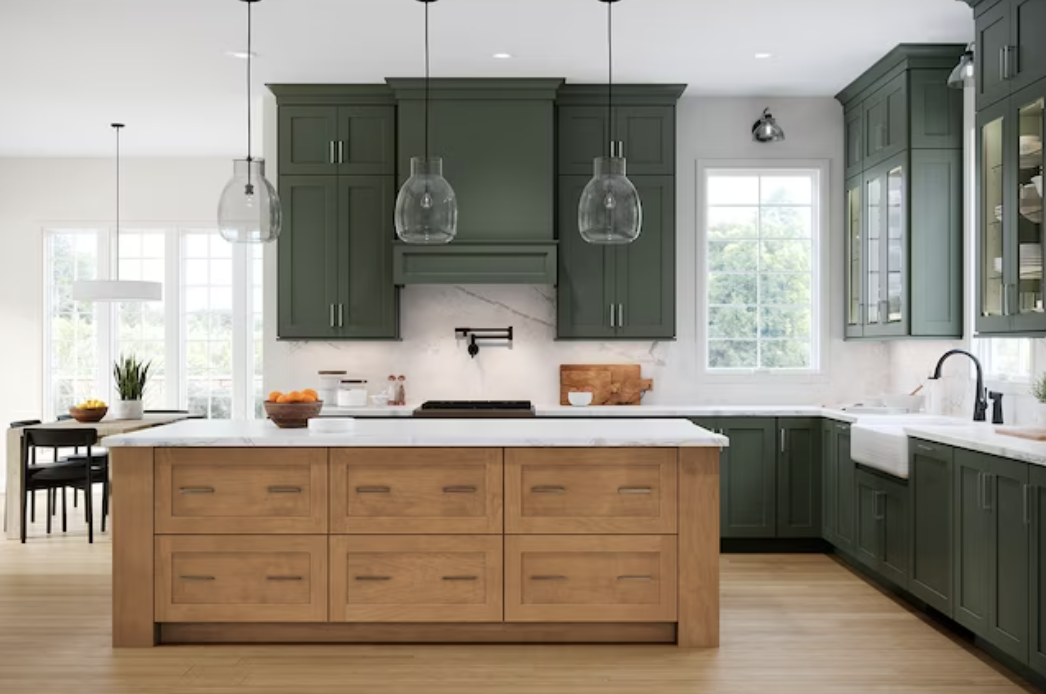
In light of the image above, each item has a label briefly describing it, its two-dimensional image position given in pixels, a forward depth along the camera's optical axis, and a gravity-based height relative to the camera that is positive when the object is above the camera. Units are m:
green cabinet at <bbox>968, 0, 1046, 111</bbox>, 3.91 +1.27
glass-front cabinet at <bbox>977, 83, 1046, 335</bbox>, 3.95 +0.59
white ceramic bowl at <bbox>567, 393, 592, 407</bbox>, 6.27 -0.29
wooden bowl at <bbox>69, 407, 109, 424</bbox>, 6.70 -0.44
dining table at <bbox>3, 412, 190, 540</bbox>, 6.43 -0.75
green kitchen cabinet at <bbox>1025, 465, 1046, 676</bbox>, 3.38 -0.74
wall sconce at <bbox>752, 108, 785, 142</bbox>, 6.38 +1.44
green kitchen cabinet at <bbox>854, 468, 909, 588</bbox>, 4.70 -0.86
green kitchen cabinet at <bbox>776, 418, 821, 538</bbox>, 5.98 -0.76
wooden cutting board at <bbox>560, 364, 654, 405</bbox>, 6.54 -0.20
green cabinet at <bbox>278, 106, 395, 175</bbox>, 6.33 +1.36
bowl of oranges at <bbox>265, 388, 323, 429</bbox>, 4.30 -0.25
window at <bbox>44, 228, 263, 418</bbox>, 8.62 +0.26
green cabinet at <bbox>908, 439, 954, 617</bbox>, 4.17 -0.74
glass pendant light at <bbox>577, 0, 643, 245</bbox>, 3.88 +0.58
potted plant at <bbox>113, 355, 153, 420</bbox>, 6.96 -0.30
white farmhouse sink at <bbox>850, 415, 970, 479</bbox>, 4.63 -0.42
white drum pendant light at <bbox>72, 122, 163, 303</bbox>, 7.26 +0.44
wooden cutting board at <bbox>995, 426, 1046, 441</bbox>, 3.88 -0.32
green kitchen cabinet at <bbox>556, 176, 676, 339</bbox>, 6.33 +0.43
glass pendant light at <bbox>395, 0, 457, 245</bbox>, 3.87 +0.57
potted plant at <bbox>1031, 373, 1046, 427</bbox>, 4.09 -0.17
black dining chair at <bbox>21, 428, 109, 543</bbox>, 6.23 -0.78
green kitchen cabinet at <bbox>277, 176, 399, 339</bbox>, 6.34 +0.59
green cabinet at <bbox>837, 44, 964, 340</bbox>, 5.45 +0.89
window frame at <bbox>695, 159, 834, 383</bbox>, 6.57 +0.48
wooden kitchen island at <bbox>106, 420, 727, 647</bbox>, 3.98 -0.73
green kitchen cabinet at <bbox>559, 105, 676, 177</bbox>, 6.34 +1.39
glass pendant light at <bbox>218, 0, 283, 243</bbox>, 4.01 +0.59
